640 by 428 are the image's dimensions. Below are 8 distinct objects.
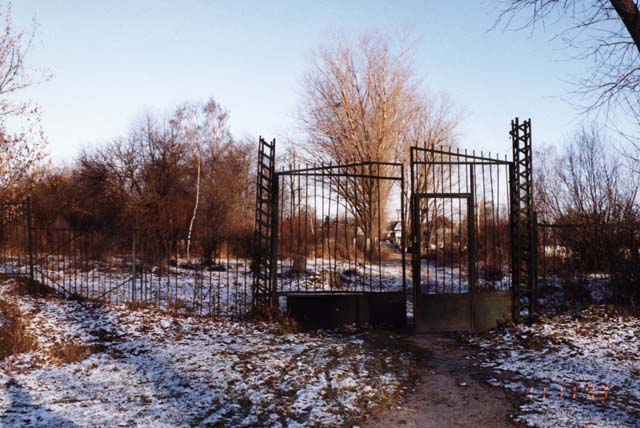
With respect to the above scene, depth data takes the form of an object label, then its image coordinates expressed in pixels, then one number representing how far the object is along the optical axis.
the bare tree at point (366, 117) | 26.34
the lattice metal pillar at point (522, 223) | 9.37
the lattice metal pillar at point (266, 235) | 9.46
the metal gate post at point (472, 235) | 8.91
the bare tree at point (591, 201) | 12.16
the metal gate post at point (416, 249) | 8.79
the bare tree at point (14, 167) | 12.47
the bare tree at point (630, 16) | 6.94
